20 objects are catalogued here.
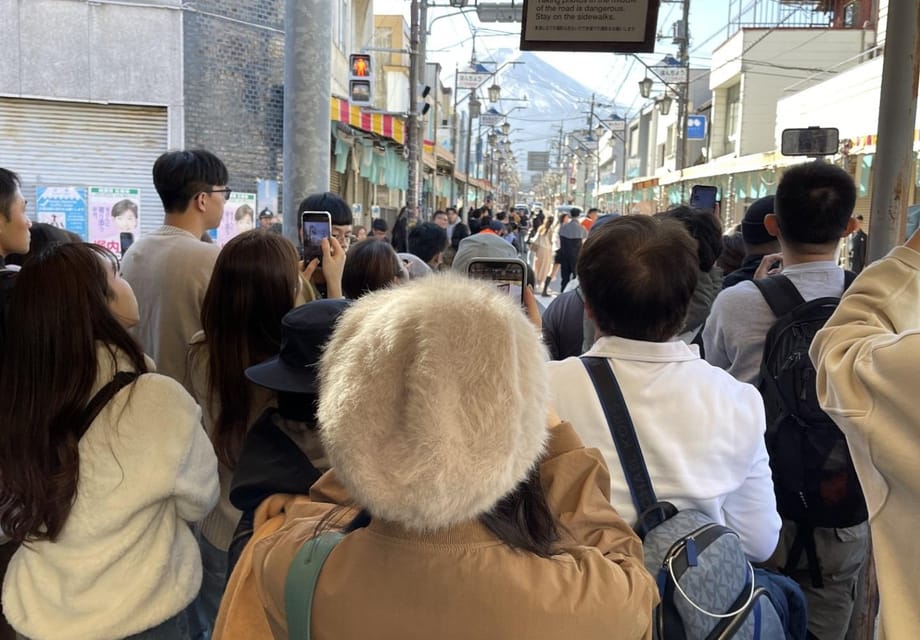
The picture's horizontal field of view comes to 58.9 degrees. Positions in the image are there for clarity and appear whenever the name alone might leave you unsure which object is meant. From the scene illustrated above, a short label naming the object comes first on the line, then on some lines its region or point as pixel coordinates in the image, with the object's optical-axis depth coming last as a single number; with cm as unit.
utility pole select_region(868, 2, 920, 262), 297
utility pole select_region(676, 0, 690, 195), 2302
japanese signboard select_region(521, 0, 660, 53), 410
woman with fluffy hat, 130
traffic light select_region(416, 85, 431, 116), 1777
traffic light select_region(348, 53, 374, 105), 1405
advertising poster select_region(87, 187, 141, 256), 1178
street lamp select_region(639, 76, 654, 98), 2417
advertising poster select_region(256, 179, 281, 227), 1332
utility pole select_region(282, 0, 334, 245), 561
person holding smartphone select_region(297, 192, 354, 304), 397
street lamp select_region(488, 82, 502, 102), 3301
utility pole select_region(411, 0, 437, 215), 1773
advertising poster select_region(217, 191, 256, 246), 1267
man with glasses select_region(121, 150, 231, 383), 358
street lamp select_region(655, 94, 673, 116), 2821
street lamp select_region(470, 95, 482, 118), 3306
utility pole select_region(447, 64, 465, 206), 3515
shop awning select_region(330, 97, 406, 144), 1477
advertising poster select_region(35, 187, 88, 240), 1170
